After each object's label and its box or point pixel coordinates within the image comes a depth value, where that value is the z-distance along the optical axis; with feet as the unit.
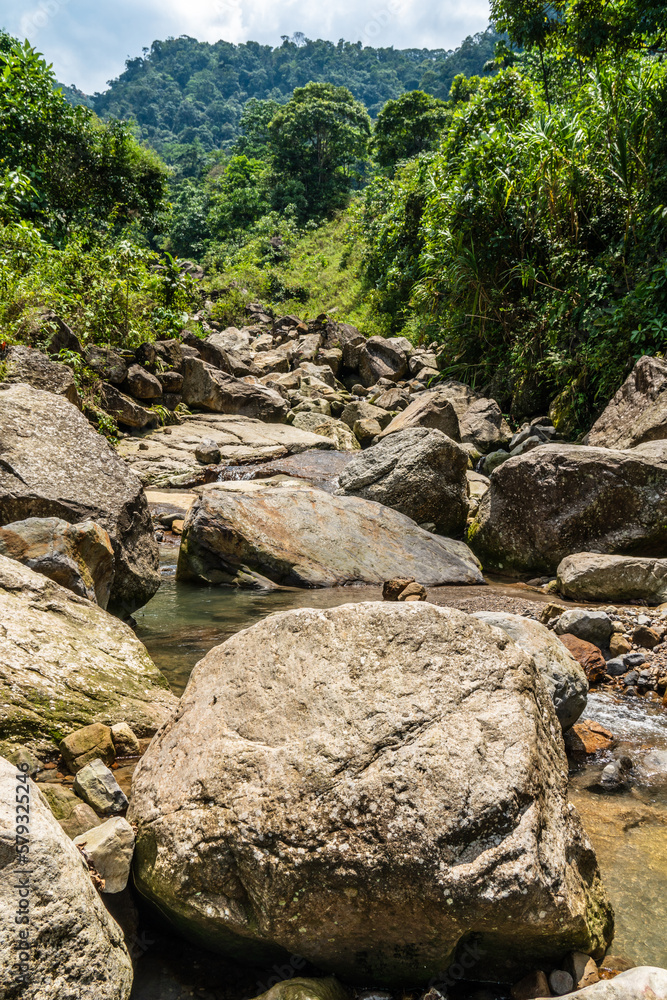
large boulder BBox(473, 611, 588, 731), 10.94
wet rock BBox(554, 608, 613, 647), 15.17
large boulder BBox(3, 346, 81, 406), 23.93
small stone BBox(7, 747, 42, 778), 8.11
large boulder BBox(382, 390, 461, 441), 34.04
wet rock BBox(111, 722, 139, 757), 9.30
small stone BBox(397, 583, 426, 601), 18.16
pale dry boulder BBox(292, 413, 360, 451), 40.29
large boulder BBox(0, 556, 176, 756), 8.78
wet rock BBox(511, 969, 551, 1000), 6.29
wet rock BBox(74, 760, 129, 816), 7.67
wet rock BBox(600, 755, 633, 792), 10.19
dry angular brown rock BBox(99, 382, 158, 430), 39.19
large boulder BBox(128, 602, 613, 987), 6.07
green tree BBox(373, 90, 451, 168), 92.07
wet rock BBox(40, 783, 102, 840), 7.36
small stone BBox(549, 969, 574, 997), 6.27
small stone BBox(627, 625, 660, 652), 15.19
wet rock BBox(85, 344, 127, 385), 39.65
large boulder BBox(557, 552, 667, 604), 18.21
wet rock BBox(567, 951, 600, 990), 6.29
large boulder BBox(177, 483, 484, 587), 21.29
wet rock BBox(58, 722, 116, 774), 8.62
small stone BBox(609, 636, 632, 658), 15.03
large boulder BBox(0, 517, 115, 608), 12.40
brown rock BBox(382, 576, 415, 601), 18.67
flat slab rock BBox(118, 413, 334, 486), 35.19
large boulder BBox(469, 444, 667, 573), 20.95
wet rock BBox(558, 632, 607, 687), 14.01
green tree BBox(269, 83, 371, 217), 107.34
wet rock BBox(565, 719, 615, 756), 11.20
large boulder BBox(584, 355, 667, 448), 24.39
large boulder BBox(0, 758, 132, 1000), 5.17
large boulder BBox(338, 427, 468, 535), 25.53
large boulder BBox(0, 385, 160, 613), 15.20
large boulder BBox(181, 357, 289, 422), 46.37
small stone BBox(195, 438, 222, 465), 37.14
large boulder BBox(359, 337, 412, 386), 54.60
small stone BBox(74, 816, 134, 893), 6.77
